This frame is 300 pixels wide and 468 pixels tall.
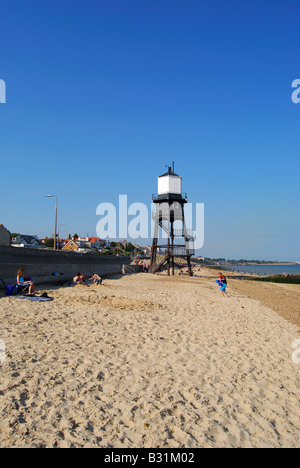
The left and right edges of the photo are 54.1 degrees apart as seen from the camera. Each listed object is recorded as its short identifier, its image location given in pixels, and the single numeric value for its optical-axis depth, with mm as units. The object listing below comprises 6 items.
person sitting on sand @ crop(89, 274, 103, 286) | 19639
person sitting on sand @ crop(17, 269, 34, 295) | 12364
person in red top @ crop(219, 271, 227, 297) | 18825
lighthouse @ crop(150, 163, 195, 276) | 42406
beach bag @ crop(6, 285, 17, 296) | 12133
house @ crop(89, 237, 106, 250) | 129375
